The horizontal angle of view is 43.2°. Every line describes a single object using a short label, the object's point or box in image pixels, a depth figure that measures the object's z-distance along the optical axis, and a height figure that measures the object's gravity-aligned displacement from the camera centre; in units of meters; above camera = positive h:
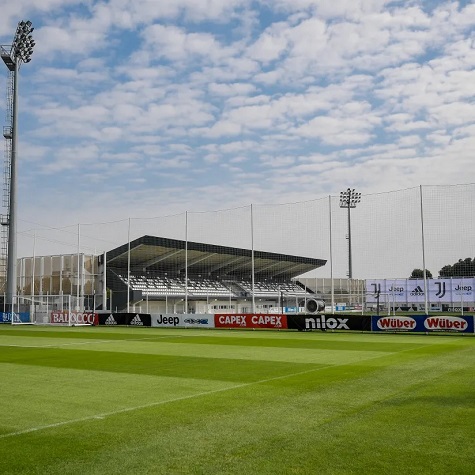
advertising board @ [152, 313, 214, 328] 38.47 -1.34
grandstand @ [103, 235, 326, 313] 51.09 +2.41
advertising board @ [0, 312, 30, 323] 47.72 -1.25
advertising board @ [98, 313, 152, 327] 40.92 -1.32
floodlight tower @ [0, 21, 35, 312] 52.06 +14.71
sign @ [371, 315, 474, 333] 29.47 -1.34
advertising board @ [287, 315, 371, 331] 32.31 -1.34
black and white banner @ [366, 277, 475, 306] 46.12 +0.56
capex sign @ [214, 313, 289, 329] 35.62 -1.32
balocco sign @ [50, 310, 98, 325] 43.44 -1.26
